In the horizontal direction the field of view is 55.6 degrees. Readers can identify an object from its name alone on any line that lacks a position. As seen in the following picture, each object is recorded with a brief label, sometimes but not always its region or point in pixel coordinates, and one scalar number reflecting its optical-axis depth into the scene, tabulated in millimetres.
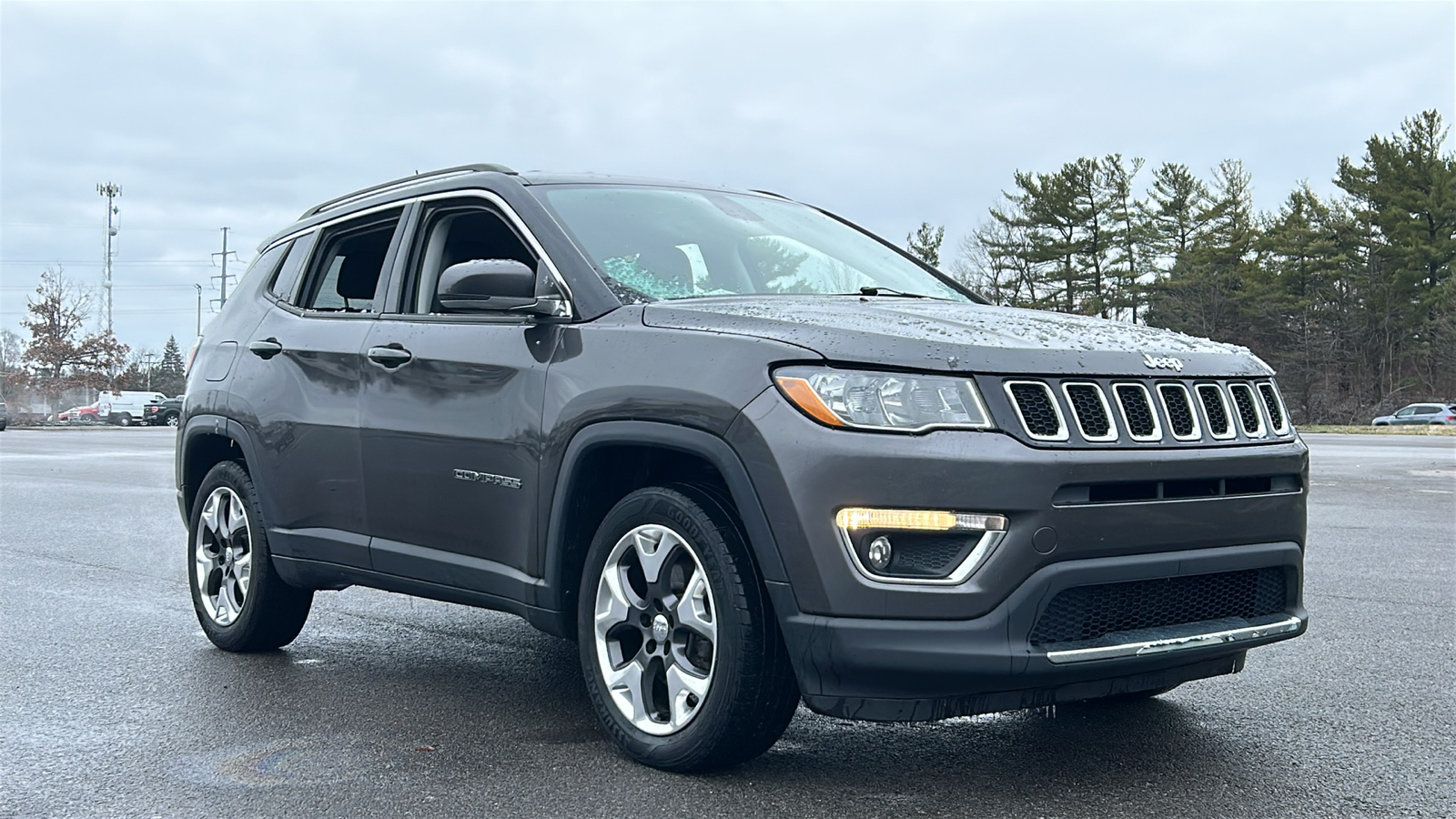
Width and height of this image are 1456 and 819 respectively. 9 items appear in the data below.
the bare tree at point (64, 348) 71062
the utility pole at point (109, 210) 84000
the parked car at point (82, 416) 65500
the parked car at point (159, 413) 61688
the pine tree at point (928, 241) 63594
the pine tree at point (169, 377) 112938
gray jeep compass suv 3367
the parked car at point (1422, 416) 58034
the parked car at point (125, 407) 62531
